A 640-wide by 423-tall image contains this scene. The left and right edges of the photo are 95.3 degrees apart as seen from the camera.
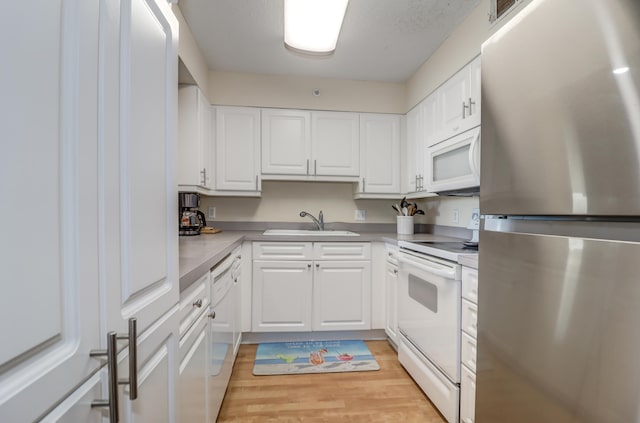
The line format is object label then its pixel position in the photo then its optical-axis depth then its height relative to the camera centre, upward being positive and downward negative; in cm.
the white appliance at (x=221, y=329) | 136 -65
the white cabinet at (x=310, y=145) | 271 +61
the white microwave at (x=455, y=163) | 164 +31
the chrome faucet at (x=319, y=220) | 292 -11
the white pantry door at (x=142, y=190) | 49 +4
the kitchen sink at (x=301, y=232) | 254 -21
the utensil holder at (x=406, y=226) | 267 -15
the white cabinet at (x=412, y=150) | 256 +54
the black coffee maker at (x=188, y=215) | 222 -5
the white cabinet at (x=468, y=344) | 134 -63
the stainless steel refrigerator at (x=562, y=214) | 55 -1
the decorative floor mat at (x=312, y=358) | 205 -112
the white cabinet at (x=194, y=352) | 93 -51
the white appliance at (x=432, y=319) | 147 -64
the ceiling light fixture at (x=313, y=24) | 170 +120
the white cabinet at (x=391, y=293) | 226 -67
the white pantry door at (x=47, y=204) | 31 +1
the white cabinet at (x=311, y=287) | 241 -65
